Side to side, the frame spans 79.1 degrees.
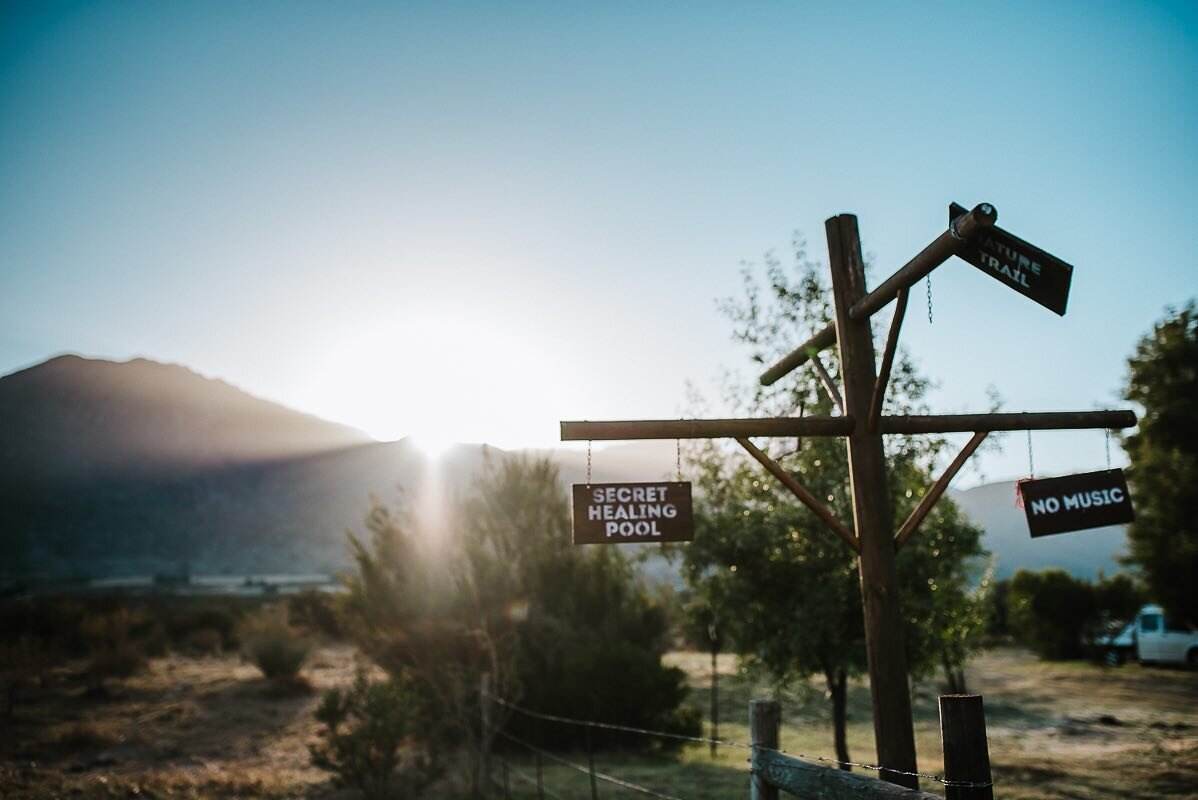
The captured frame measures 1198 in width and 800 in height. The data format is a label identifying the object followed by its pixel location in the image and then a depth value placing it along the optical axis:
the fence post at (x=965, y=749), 3.28
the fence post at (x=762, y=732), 4.78
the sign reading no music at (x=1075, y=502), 5.46
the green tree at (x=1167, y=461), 20.16
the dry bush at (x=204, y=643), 29.34
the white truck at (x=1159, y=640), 22.94
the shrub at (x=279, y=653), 22.23
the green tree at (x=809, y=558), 9.76
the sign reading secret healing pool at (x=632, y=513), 5.41
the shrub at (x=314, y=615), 35.78
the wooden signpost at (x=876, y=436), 5.36
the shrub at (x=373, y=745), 11.09
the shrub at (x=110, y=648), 21.81
